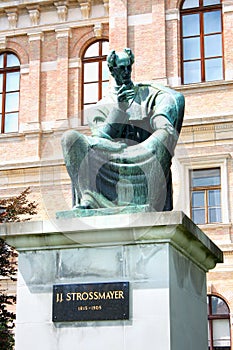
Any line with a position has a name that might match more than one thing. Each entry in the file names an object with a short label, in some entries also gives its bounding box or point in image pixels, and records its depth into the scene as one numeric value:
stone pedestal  6.00
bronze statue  6.59
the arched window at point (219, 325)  19.48
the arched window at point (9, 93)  24.39
